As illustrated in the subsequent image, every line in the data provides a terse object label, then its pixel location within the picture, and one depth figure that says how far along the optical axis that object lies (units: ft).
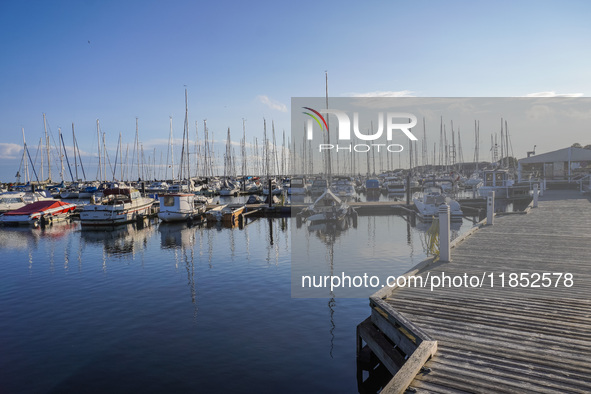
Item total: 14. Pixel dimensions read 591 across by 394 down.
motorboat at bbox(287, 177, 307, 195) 234.99
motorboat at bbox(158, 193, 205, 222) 140.26
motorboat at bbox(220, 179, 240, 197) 277.21
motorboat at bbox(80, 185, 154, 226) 135.74
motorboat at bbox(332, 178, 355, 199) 198.27
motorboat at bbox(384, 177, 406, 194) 246.27
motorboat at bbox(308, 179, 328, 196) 225.15
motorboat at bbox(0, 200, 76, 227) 144.56
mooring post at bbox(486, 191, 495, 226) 71.92
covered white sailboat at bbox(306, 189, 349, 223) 129.70
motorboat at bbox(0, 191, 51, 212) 167.17
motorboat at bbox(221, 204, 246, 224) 140.40
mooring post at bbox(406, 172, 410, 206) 156.54
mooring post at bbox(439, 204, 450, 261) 44.73
